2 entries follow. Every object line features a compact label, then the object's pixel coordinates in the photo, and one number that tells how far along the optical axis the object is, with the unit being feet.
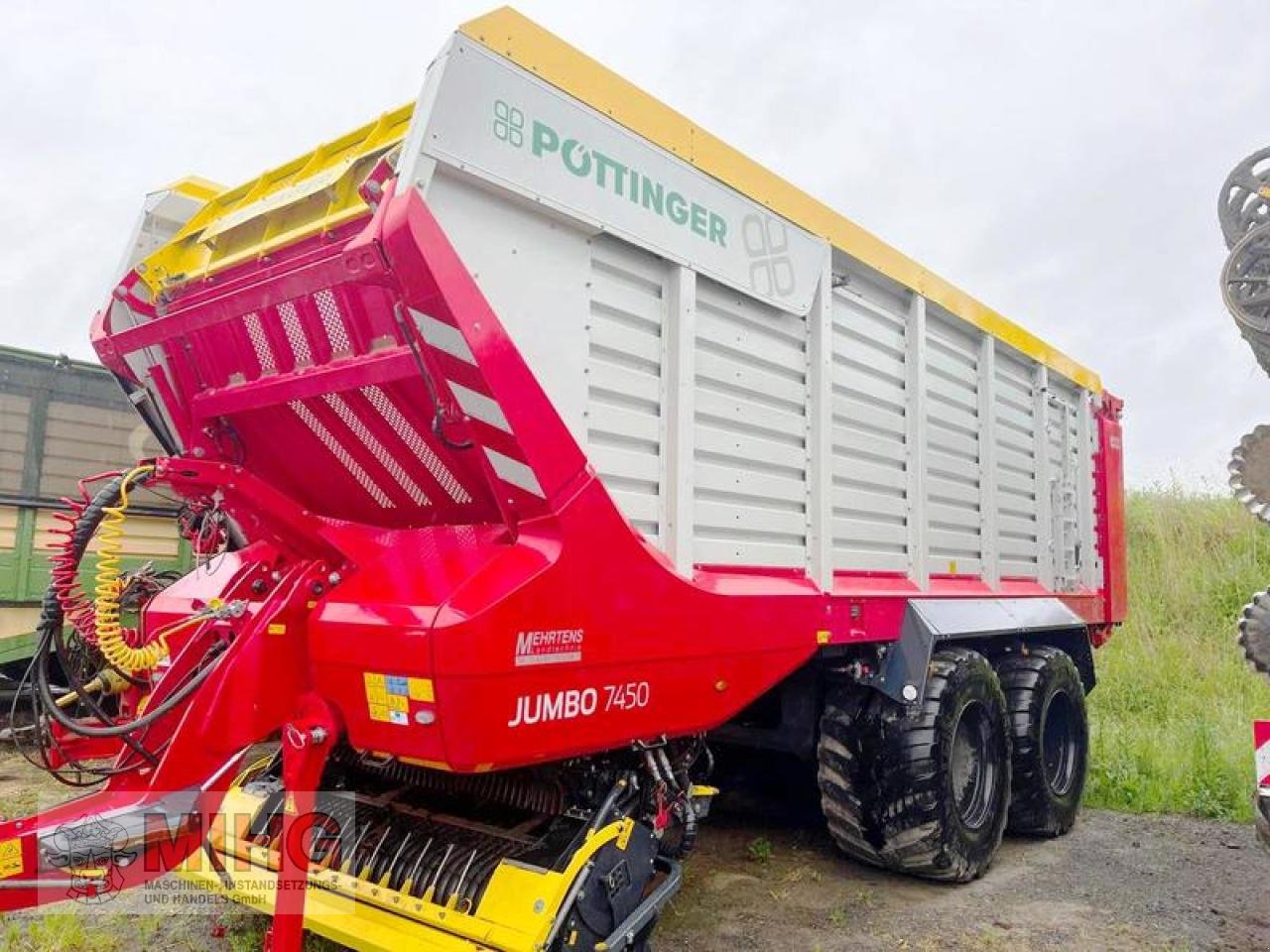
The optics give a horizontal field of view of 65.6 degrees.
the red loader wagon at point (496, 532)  8.57
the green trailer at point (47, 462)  21.72
